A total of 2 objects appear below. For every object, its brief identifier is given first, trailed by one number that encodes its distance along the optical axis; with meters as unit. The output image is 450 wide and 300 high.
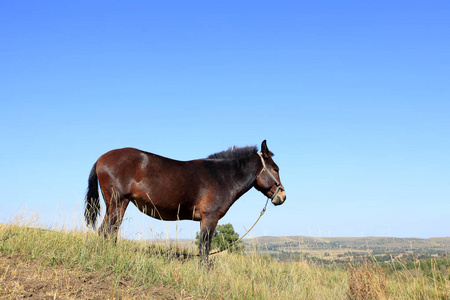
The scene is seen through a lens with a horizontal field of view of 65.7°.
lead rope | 9.20
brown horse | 8.09
